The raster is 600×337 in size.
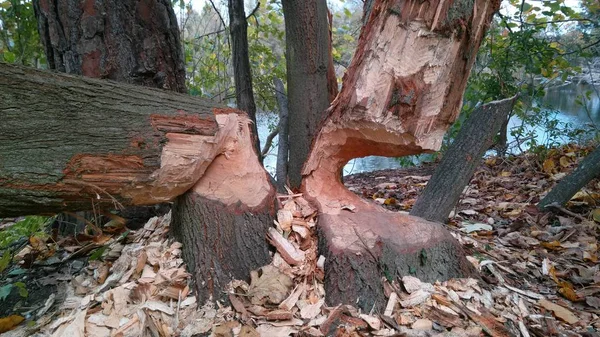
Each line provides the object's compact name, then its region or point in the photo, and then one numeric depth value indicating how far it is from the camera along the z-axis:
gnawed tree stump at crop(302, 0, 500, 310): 1.31
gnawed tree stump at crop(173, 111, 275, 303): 1.42
